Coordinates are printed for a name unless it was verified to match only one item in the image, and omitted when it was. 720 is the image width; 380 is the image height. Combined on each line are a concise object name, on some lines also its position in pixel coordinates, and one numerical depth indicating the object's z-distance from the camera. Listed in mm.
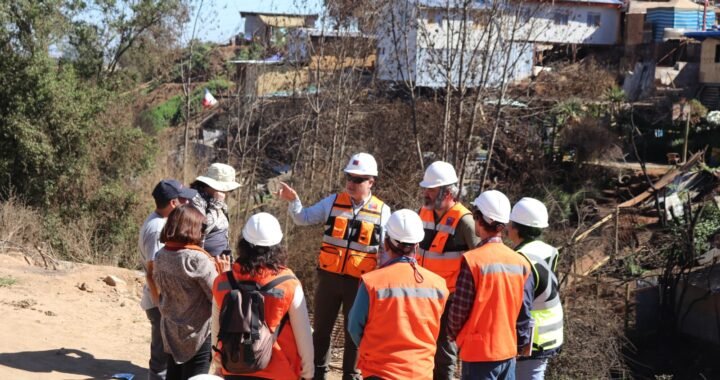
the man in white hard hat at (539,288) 5090
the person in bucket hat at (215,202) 6145
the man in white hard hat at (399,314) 4316
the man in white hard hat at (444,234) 6250
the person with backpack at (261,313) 4281
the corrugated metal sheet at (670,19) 43969
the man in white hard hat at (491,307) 4762
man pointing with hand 6348
